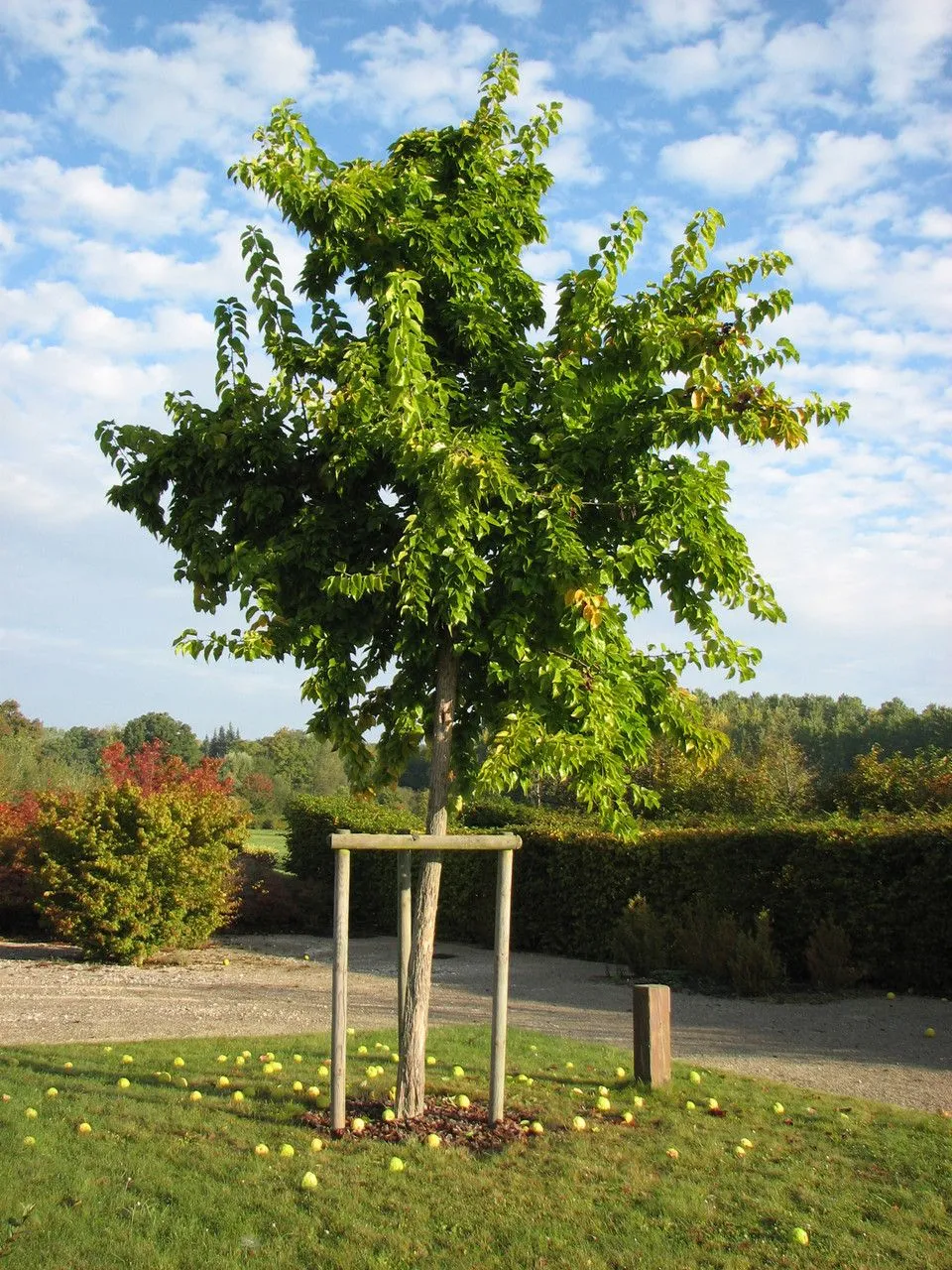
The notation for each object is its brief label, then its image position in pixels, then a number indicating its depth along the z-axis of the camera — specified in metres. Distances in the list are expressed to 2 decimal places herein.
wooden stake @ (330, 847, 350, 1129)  5.62
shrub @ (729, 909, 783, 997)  11.75
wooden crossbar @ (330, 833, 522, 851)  5.62
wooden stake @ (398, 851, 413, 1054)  6.17
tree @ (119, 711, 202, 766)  65.62
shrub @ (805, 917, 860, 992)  11.80
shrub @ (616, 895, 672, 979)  13.30
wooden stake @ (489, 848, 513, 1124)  5.97
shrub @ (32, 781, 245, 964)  13.00
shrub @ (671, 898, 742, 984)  12.38
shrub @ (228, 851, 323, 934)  17.77
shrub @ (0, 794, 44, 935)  16.05
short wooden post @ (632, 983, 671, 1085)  7.03
